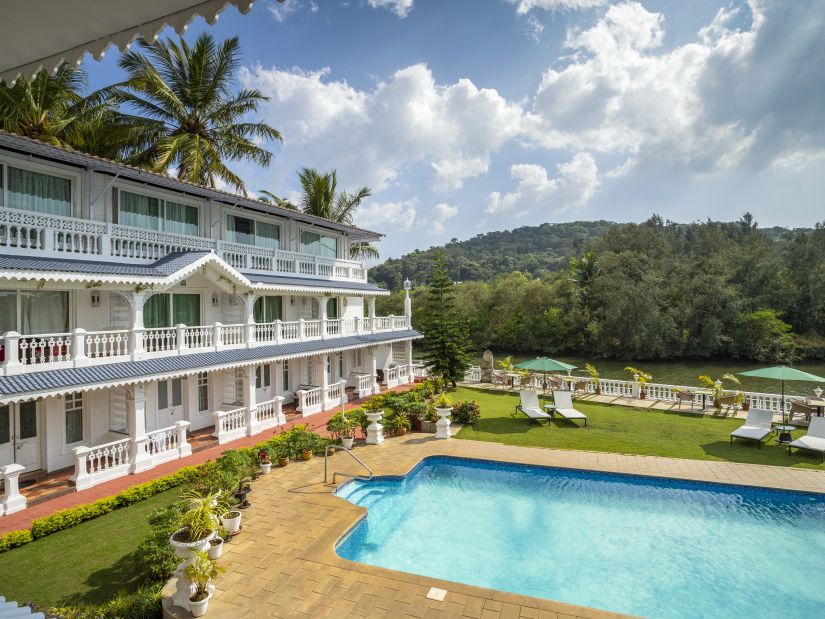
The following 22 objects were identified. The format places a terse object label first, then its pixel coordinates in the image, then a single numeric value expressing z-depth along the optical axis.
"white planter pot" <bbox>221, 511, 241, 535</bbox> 9.29
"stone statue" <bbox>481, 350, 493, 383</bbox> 27.72
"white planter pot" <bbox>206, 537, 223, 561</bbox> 8.31
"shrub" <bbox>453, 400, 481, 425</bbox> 18.44
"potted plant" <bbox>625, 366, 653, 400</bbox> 22.34
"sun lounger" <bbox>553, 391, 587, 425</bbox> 18.67
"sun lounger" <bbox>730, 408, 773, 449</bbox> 15.26
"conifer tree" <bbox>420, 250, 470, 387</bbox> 25.16
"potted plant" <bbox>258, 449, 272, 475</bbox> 13.01
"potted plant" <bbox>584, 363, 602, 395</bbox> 23.52
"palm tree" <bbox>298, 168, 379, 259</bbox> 33.56
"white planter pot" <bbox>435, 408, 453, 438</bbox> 16.58
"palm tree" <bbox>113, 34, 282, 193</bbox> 22.28
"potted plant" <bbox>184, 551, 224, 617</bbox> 6.61
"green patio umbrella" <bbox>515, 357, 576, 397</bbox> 18.84
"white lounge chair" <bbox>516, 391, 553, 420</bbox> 18.55
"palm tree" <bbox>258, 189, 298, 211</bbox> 35.06
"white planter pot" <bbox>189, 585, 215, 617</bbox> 6.72
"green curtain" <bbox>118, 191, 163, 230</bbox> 15.26
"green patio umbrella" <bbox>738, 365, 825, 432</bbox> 15.55
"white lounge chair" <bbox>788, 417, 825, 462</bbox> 13.95
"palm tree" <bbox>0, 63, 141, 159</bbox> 20.44
